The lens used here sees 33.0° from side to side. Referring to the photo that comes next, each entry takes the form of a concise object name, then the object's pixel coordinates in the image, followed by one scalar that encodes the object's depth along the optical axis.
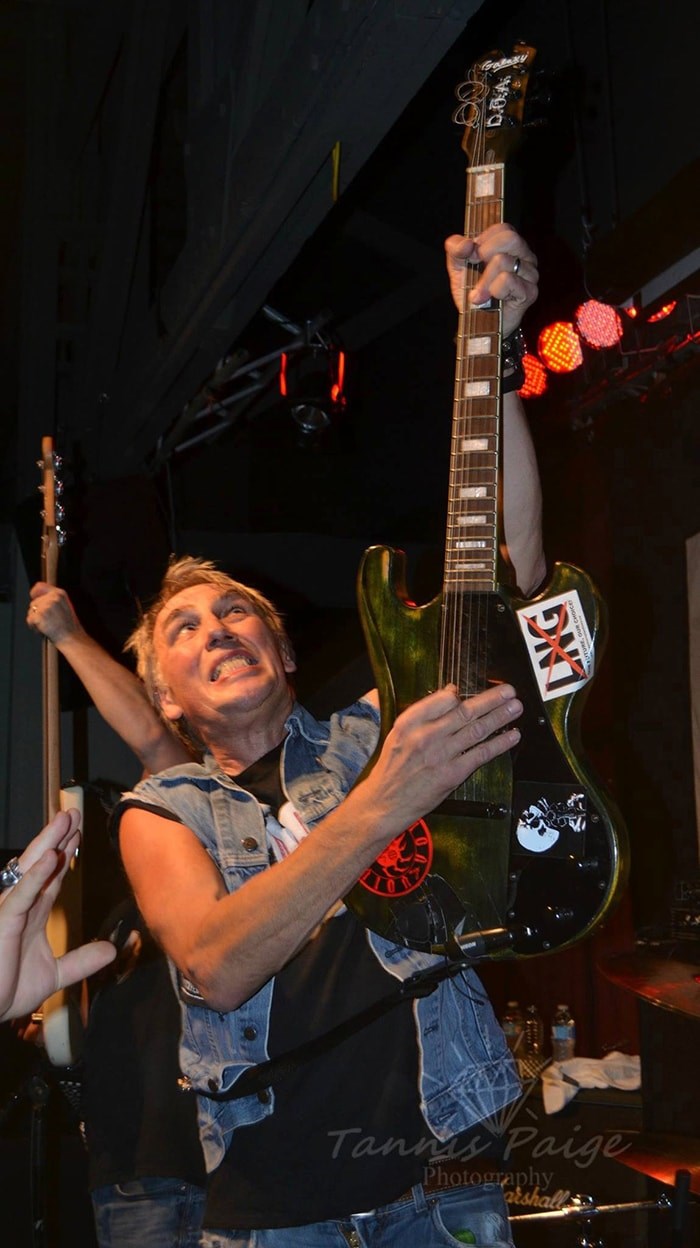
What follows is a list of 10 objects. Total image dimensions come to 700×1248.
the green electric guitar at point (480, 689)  1.80
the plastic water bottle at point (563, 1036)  5.41
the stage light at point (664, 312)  4.75
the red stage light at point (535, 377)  5.31
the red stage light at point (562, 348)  5.25
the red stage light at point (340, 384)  5.42
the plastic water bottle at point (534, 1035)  5.34
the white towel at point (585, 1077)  4.48
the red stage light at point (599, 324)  5.00
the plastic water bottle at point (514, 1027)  5.30
